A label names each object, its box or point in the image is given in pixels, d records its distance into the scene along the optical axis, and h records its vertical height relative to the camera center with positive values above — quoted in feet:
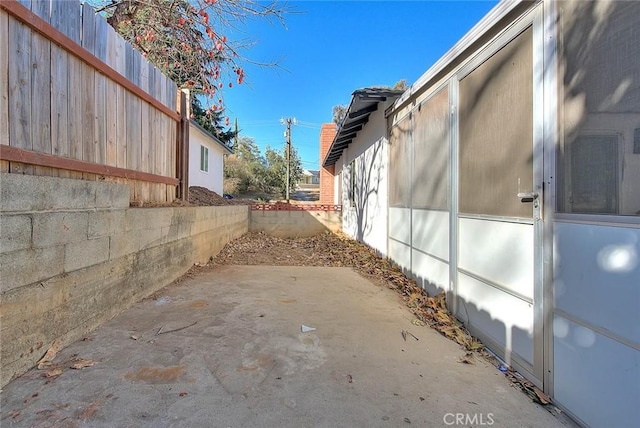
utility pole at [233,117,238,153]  102.38 +22.44
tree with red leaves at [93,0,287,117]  14.62 +8.58
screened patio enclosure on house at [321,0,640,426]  5.77 +0.46
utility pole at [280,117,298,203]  95.76 +24.44
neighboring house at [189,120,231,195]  39.18 +7.45
